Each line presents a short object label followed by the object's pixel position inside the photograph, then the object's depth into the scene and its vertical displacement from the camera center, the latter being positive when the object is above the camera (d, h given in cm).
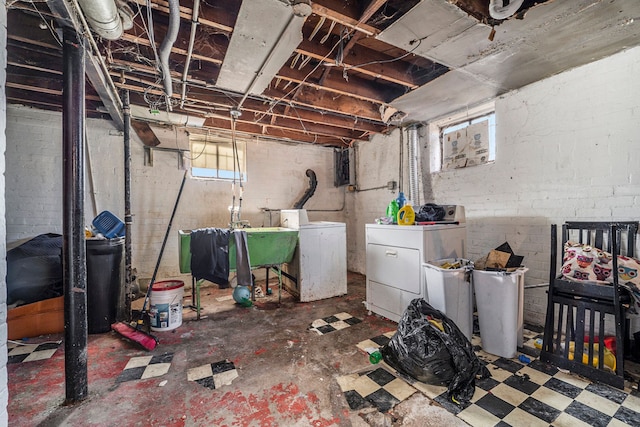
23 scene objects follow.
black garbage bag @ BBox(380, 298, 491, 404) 165 -97
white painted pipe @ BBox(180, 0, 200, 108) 157 +125
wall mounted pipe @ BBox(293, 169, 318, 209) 470 +41
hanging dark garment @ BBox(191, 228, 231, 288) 276 -46
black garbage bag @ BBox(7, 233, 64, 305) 246 -54
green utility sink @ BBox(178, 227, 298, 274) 280 -40
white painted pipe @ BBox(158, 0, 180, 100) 150 +118
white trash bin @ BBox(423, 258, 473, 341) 210 -69
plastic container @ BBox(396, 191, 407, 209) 289 +11
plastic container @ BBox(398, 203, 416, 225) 252 -5
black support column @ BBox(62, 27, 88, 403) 158 -6
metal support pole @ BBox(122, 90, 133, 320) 279 +17
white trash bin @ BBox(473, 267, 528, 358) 199 -79
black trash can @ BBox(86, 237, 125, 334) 249 -65
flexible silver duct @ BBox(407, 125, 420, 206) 356 +61
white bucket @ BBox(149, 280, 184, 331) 254 -90
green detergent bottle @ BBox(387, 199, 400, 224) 275 +1
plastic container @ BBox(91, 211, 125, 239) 271 -9
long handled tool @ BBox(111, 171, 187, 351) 220 -106
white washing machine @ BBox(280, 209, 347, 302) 334 -64
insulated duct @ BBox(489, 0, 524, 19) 146 +115
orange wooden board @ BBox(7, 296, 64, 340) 234 -94
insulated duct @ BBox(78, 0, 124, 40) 144 +118
